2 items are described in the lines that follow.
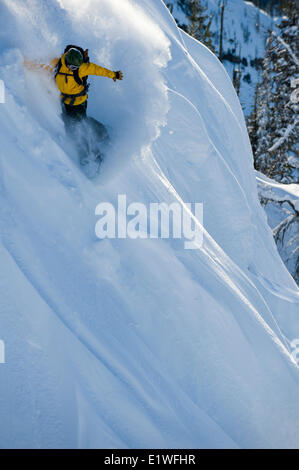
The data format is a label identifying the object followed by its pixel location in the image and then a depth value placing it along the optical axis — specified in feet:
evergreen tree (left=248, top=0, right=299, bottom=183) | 89.35
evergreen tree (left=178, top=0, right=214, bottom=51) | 120.88
